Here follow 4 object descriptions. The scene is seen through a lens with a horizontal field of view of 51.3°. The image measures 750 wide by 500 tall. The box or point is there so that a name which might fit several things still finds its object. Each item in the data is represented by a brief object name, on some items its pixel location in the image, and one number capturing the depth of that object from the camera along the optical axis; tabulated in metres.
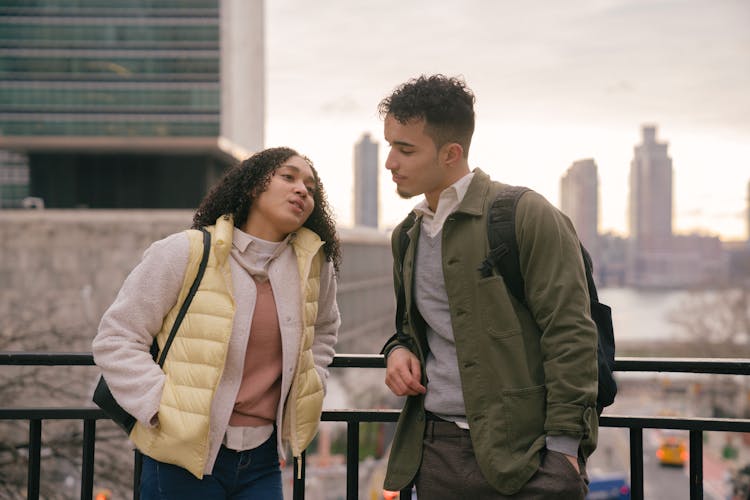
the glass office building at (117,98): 64.75
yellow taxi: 50.75
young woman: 2.69
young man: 2.34
